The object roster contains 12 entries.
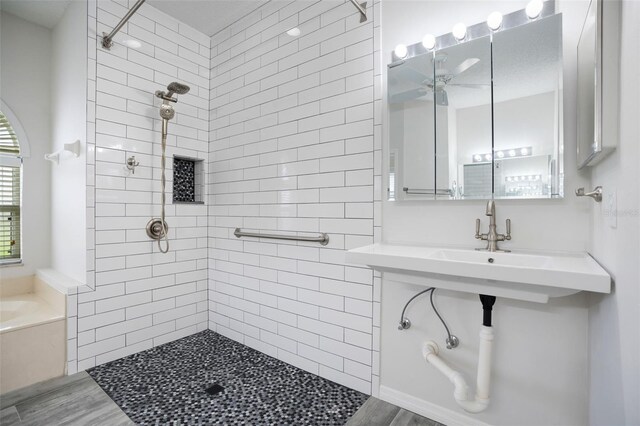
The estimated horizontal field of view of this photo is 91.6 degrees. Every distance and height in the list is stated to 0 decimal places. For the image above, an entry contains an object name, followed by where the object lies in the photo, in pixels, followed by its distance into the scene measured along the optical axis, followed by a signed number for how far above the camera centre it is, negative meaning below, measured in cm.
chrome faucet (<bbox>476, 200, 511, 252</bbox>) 146 -10
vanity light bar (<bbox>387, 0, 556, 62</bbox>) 141 +91
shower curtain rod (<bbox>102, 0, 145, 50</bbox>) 205 +125
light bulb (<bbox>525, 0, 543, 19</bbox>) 140 +92
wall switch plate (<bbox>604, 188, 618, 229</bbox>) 99 +2
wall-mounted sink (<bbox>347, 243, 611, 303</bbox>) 105 -22
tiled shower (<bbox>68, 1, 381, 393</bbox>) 197 +18
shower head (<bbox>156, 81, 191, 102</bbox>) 228 +91
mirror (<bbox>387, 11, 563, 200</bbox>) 140 +48
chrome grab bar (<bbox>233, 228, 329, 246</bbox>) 204 -18
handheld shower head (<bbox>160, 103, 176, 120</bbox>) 237 +76
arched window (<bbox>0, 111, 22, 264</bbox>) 259 +15
